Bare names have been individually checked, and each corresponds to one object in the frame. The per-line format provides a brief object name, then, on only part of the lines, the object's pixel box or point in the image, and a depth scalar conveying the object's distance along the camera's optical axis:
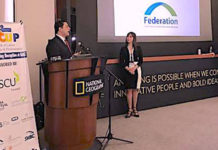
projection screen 4.80
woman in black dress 4.59
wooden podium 2.66
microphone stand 3.44
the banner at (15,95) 2.42
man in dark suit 3.13
